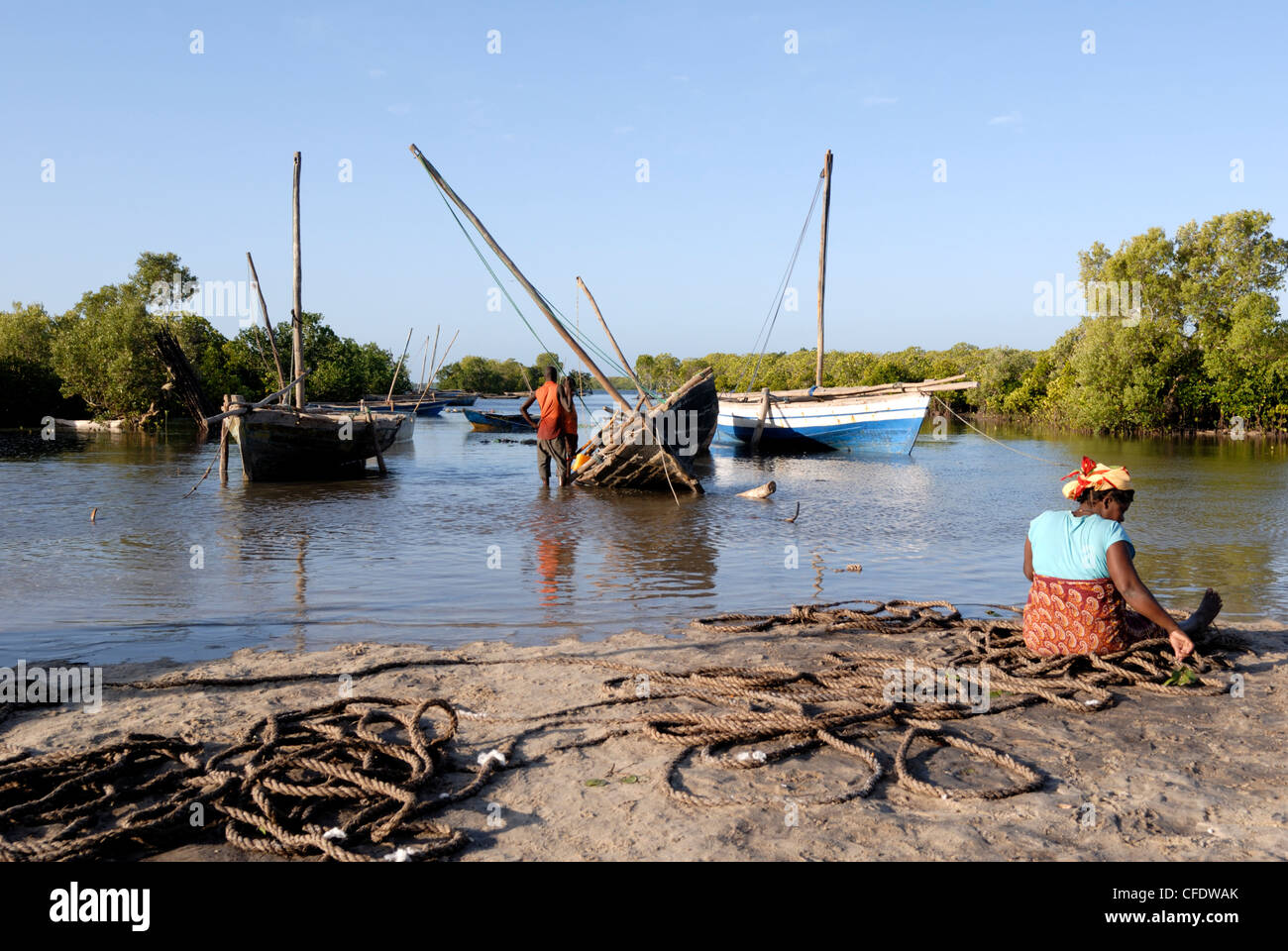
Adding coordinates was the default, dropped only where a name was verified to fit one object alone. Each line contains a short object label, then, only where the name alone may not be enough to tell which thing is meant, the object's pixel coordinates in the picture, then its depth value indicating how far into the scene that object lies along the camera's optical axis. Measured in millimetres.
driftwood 18031
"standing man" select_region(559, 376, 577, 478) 17828
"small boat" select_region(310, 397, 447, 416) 36094
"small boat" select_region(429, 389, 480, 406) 86250
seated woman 5348
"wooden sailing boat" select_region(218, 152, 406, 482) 19938
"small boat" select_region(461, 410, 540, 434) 49969
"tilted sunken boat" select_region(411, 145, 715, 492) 18234
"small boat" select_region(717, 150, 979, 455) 30500
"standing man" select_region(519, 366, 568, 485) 17578
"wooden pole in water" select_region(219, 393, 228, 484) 19141
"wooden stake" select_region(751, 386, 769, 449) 32938
